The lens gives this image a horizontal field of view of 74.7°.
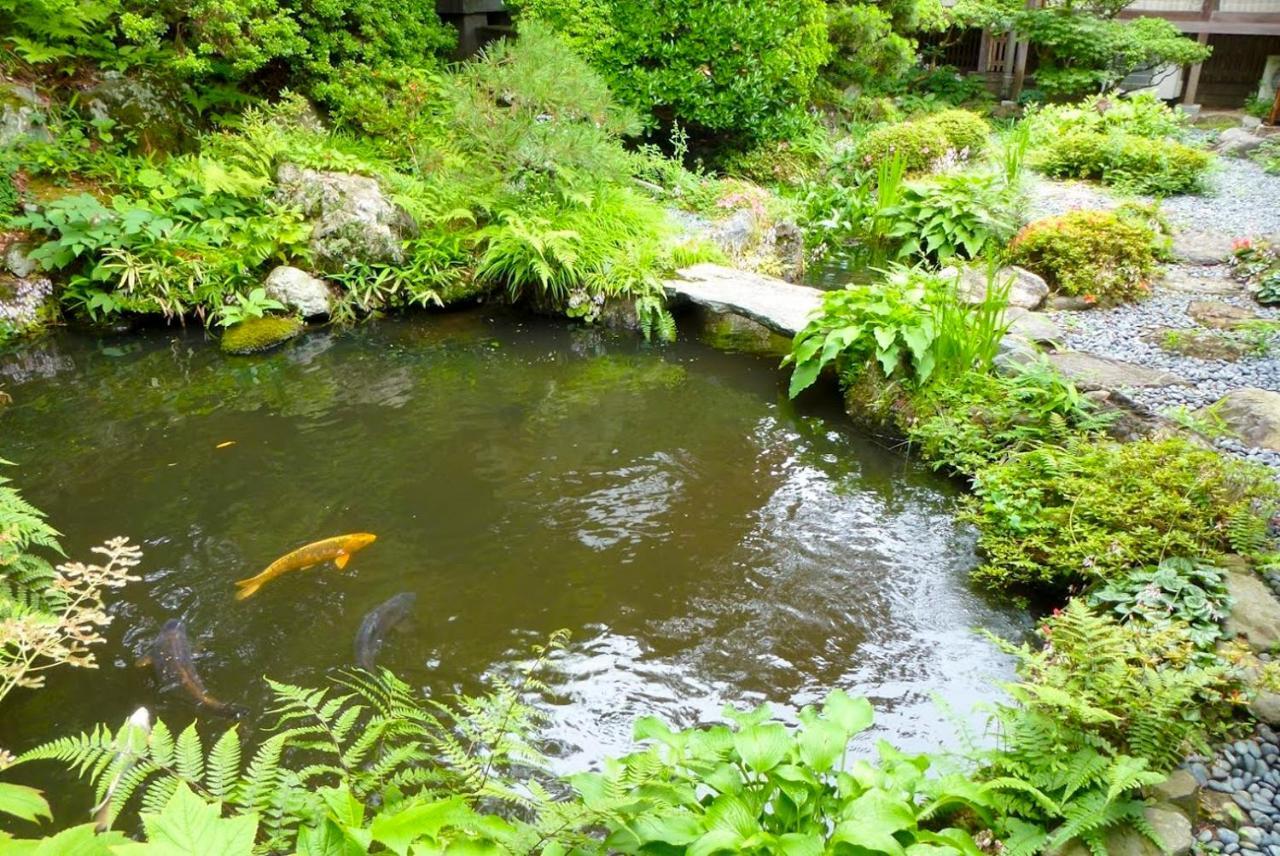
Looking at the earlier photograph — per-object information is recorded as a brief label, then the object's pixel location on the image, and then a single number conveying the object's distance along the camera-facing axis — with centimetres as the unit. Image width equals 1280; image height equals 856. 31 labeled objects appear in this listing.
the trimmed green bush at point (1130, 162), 1137
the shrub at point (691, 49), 1153
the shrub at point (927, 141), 1255
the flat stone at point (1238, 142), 1372
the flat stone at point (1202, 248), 904
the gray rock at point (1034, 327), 710
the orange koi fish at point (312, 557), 489
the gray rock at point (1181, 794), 293
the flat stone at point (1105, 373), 620
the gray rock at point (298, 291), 890
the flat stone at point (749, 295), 791
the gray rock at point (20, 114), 923
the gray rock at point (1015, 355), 644
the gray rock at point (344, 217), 927
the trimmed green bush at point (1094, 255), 818
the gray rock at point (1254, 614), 376
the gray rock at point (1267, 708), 336
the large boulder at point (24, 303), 844
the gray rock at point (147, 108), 1001
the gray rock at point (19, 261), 856
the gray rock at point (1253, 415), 525
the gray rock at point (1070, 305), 812
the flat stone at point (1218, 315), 728
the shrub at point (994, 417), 571
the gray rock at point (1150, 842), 277
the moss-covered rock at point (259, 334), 830
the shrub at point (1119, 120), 1309
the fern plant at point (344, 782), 232
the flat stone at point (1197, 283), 816
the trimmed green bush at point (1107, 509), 439
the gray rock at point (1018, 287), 805
